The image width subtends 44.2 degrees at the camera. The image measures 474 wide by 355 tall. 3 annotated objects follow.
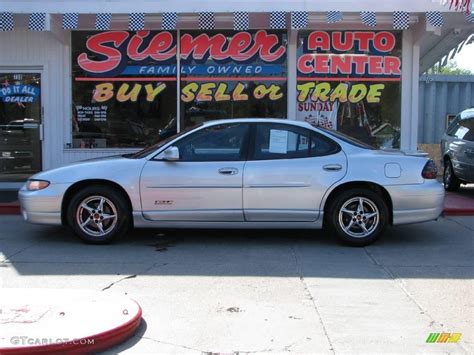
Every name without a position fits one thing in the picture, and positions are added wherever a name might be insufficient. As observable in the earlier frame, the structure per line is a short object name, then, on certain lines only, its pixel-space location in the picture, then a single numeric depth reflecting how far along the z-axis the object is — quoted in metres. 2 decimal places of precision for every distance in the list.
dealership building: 10.84
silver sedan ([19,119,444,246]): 6.96
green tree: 49.51
